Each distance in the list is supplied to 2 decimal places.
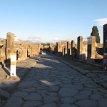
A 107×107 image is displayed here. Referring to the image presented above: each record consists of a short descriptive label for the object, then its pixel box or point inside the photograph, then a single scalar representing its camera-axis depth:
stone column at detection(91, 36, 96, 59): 10.40
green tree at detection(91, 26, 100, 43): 28.81
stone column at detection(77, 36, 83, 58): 12.60
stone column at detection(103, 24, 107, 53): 8.46
